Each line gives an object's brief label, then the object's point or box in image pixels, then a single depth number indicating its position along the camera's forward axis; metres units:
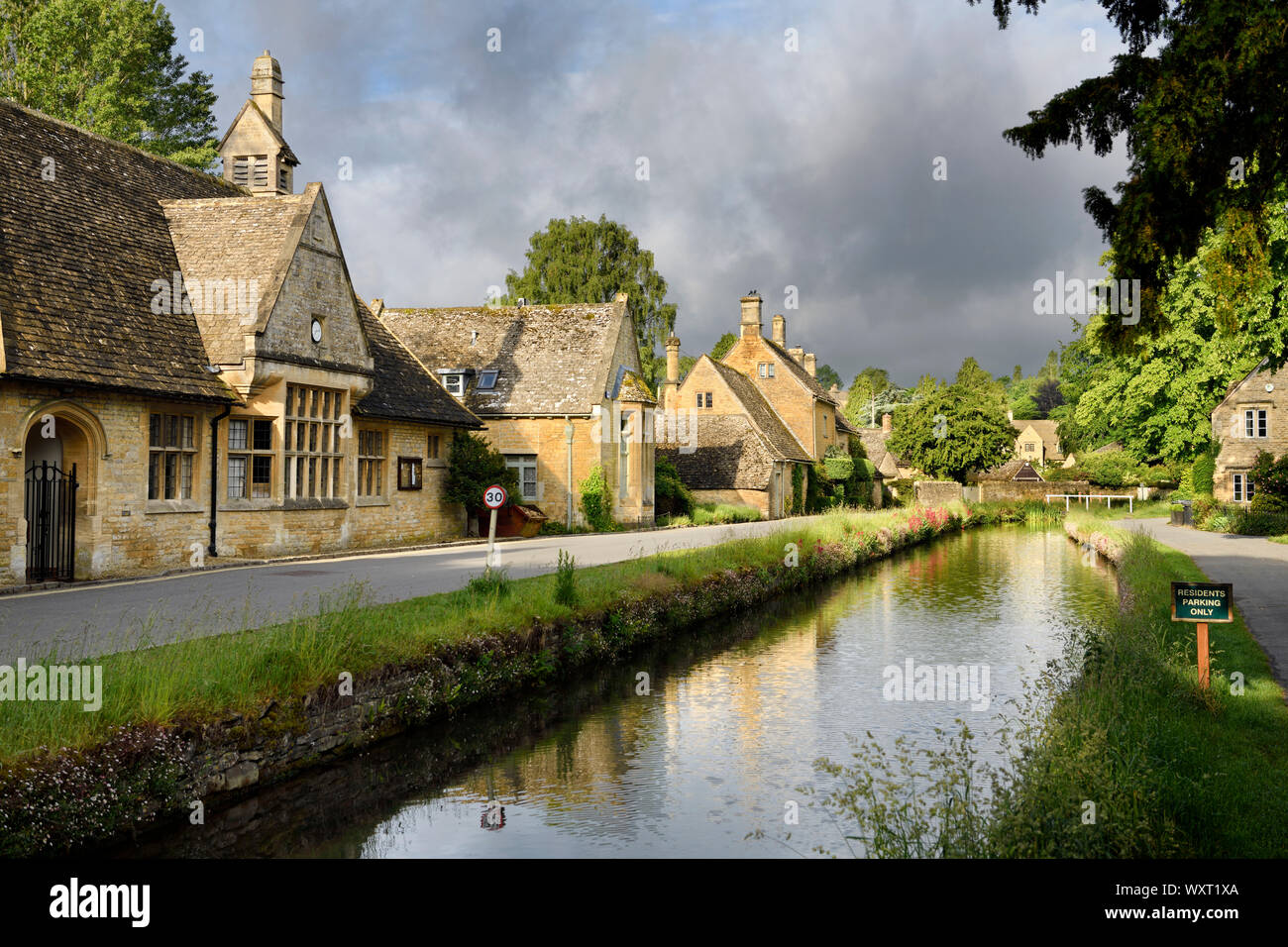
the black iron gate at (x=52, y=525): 17.20
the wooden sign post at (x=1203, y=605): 9.83
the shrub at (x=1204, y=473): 46.34
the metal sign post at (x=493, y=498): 17.12
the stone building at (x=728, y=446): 46.44
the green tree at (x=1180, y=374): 42.72
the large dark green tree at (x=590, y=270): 64.69
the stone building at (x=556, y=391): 35.09
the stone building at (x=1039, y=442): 113.75
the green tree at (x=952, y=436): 64.44
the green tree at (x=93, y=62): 35.75
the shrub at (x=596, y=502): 34.75
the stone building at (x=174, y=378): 17.17
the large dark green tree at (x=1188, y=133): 7.57
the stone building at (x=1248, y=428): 44.31
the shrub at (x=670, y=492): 41.12
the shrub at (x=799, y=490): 51.47
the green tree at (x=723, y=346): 89.62
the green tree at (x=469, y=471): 29.19
